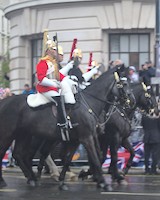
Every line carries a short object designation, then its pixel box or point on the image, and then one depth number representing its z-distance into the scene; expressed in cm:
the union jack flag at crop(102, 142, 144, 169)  1848
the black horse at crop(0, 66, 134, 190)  1297
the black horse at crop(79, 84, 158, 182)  1496
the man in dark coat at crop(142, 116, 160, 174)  1784
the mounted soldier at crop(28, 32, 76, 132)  1302
